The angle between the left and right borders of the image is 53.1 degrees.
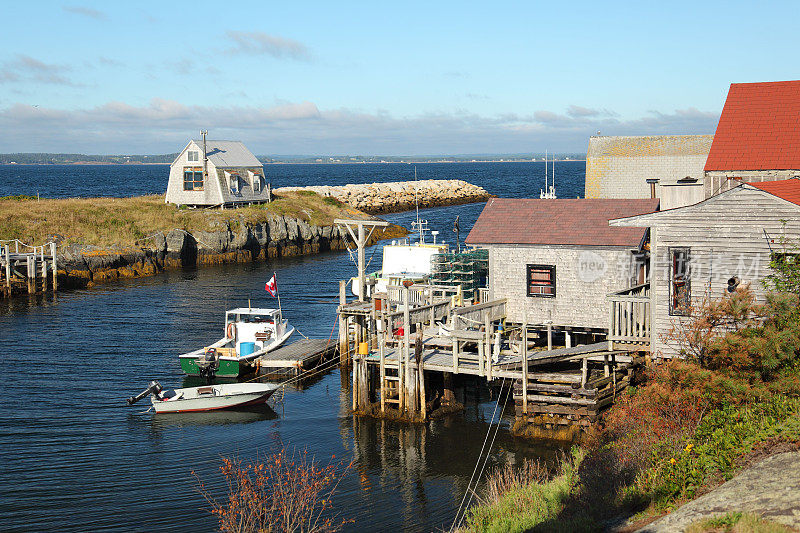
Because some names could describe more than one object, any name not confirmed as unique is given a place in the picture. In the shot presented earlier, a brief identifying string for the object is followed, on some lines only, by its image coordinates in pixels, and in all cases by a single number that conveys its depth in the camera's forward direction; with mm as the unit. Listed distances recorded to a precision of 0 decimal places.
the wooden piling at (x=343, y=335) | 32250
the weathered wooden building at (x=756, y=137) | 28812
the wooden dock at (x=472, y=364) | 24578
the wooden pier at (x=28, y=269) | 51312
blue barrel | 34562
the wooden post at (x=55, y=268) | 52688
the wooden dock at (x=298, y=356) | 32531
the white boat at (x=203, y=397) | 27875
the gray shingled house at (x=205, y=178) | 71188
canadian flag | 33469
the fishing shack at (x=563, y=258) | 26750
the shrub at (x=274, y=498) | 14766
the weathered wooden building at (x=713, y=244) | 21422
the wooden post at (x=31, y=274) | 51750
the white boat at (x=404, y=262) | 36275
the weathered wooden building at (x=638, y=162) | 42875
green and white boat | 31797
